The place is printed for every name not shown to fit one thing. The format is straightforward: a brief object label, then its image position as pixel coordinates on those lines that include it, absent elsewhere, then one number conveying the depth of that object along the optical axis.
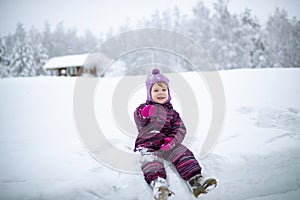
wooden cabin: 24.02
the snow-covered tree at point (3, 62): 28.06
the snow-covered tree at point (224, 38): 23.36
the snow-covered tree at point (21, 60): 27.27
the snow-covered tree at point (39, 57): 29.59
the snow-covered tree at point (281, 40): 28.28
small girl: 2.23
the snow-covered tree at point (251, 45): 23.11
